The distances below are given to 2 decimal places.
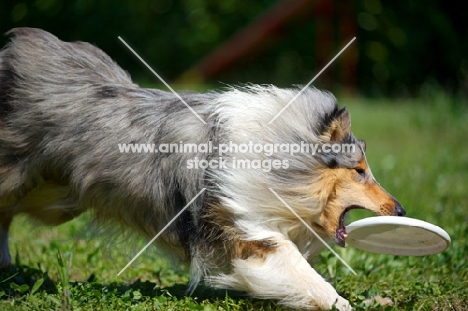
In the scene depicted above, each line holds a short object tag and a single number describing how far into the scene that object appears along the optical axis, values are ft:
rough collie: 13.50
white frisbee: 13.56
